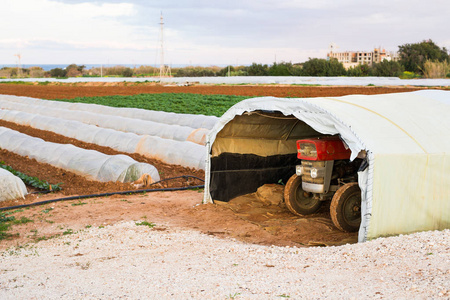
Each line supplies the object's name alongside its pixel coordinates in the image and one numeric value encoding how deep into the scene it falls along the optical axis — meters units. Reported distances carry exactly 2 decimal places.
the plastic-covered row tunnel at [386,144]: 6.29
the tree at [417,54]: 65.12
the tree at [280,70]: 65.12
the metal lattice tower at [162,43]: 59.94
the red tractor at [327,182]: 7.32
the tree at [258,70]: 68.29
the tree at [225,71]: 77.56
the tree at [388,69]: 59.56
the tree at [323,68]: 62.69
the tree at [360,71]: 61.84
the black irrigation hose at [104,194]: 9.34
